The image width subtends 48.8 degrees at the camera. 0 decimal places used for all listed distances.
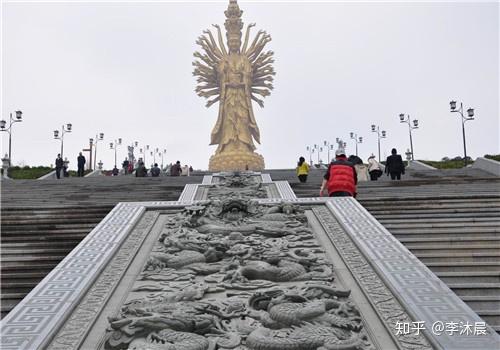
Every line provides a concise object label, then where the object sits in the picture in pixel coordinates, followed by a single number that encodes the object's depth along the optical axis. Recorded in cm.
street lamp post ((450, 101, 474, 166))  2681
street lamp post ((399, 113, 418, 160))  3453
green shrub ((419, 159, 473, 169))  2741
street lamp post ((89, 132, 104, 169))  3928
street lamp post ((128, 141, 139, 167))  4083
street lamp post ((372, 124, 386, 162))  3935
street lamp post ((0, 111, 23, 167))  2734
